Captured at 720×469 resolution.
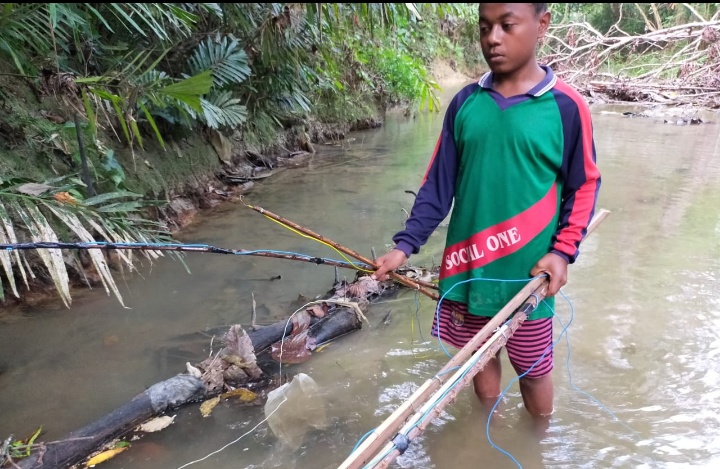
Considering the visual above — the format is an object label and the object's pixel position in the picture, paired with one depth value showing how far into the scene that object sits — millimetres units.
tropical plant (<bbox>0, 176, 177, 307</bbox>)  1804
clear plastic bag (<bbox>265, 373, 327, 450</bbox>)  1838
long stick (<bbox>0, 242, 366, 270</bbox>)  1262
